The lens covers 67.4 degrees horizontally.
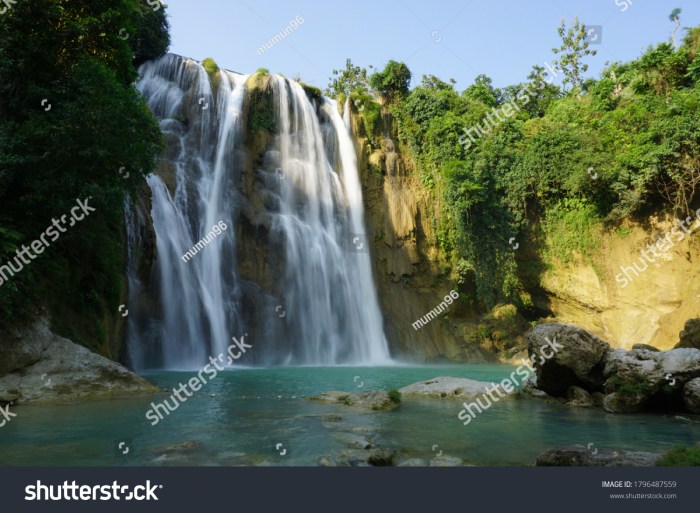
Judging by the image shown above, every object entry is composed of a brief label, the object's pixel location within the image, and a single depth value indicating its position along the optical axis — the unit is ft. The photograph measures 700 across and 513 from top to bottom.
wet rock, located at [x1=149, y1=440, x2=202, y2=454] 20.66
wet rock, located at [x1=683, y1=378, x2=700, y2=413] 31.62
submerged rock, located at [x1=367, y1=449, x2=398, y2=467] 18.48
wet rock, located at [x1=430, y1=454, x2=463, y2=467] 18.69
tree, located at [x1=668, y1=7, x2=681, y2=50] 142.28
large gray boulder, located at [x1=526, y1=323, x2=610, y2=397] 36.58
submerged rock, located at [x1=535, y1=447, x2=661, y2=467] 16.88
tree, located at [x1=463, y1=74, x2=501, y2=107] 134.62
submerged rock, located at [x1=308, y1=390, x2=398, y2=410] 34.17
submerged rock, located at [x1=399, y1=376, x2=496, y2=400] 39.58
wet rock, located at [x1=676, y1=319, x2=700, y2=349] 52.54
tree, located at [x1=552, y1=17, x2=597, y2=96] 151.33
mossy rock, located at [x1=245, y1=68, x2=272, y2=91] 96.88
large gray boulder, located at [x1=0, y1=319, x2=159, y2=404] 33.60
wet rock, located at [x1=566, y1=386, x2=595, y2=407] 35.70
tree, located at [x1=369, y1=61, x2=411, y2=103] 116.06
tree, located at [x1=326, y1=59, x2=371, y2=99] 128.47
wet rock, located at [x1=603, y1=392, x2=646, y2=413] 32.89
